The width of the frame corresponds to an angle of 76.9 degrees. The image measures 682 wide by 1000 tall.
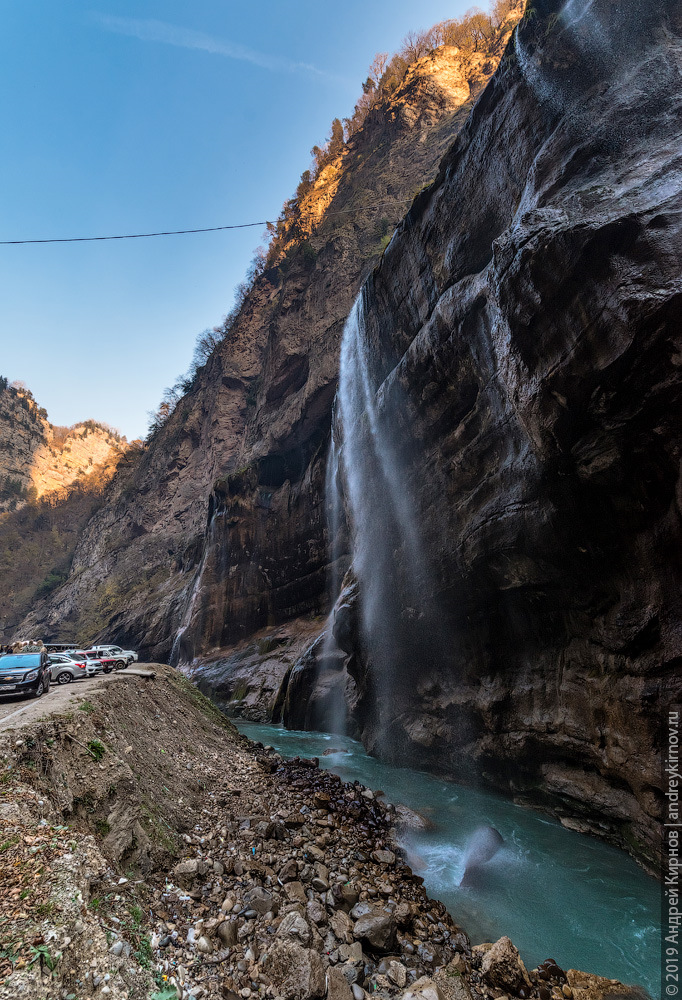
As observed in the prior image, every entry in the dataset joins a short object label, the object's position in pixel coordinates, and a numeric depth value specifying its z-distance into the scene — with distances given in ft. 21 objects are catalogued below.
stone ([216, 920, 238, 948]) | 15.56
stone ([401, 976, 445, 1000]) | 14.21
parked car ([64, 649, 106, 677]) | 56.65
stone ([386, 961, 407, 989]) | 15.52
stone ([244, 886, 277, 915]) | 17.88
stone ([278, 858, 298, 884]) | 20.58
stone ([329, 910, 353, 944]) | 17.32
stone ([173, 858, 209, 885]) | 18.71
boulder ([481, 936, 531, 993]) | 16.17
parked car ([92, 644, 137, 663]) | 74.59
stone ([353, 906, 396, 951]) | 17.08
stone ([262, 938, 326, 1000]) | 13.70
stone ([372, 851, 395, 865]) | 24.35
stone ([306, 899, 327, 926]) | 17.99
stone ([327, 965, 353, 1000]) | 14.01
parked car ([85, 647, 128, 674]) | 62.85
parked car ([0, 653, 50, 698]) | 35.55
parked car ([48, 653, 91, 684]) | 51.88
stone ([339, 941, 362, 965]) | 16.24
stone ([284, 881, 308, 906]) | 19.21
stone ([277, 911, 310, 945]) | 16.38
